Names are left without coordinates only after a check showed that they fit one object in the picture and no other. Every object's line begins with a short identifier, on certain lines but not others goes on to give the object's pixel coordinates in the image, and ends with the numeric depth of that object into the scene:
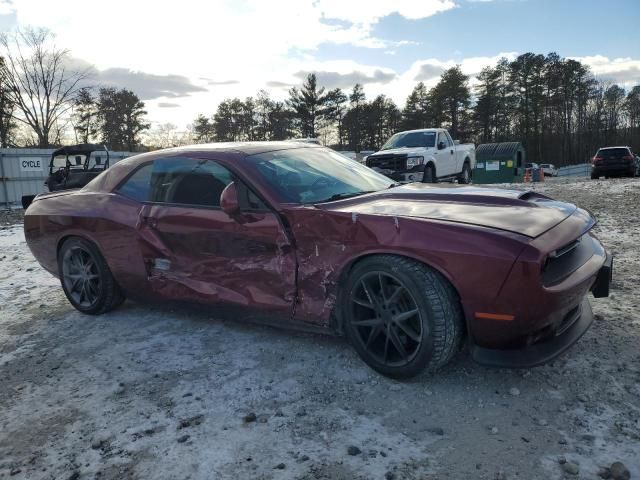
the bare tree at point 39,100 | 30.59
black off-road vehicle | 13.14
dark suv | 19.22
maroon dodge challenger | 2.49
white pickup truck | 11.30
